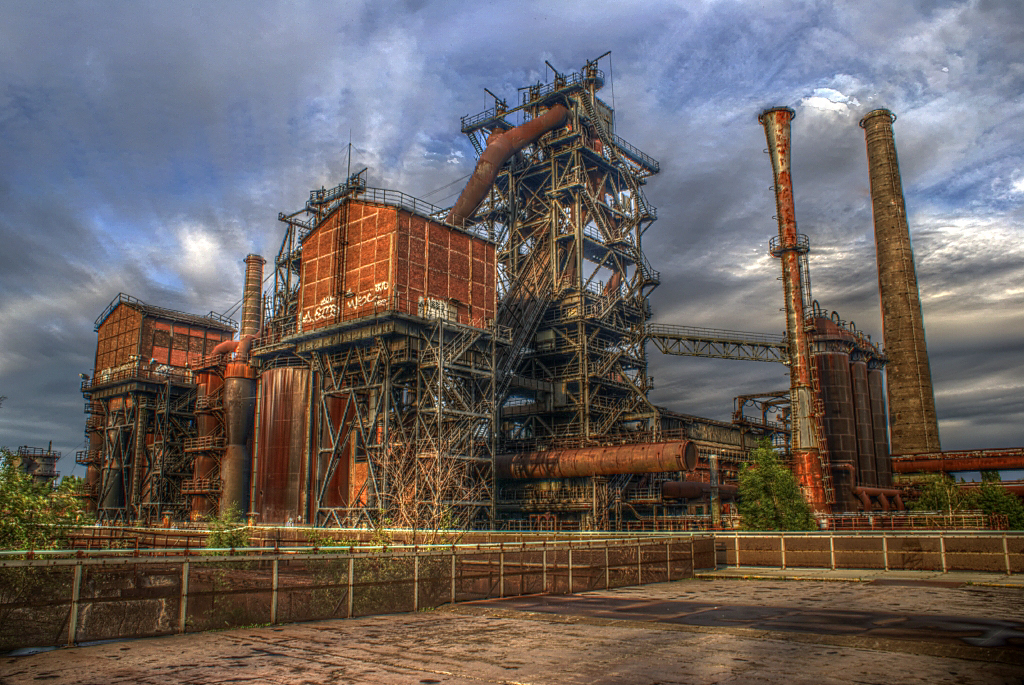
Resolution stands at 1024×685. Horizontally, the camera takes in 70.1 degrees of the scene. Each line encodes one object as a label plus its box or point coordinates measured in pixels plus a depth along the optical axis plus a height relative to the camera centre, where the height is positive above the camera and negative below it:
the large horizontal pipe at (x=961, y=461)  55.94 +1.72
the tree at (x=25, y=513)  15.20 -0.50
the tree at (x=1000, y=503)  49.12 -1.38
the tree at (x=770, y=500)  37.72 -0.81
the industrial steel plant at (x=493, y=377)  41.62 +7.69
